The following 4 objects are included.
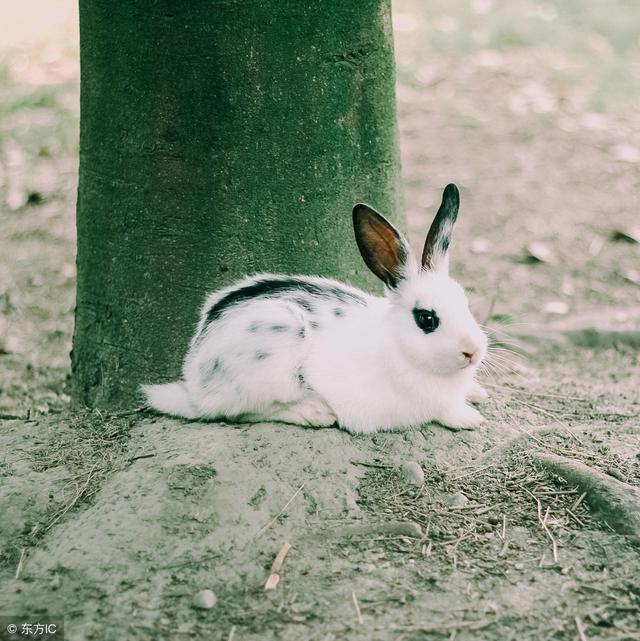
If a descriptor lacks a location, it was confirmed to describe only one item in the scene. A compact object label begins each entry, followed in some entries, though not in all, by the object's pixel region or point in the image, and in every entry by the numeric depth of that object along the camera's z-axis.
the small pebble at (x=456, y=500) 3.22
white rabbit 3.51
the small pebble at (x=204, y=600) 2.74
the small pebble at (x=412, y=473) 3.31
